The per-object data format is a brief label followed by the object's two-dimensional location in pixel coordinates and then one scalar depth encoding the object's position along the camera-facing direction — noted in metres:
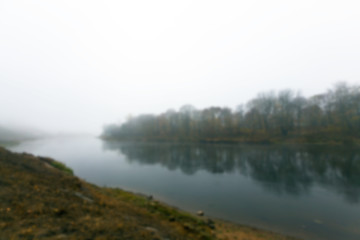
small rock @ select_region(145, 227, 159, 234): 5.19
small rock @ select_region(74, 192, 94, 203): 6.73
